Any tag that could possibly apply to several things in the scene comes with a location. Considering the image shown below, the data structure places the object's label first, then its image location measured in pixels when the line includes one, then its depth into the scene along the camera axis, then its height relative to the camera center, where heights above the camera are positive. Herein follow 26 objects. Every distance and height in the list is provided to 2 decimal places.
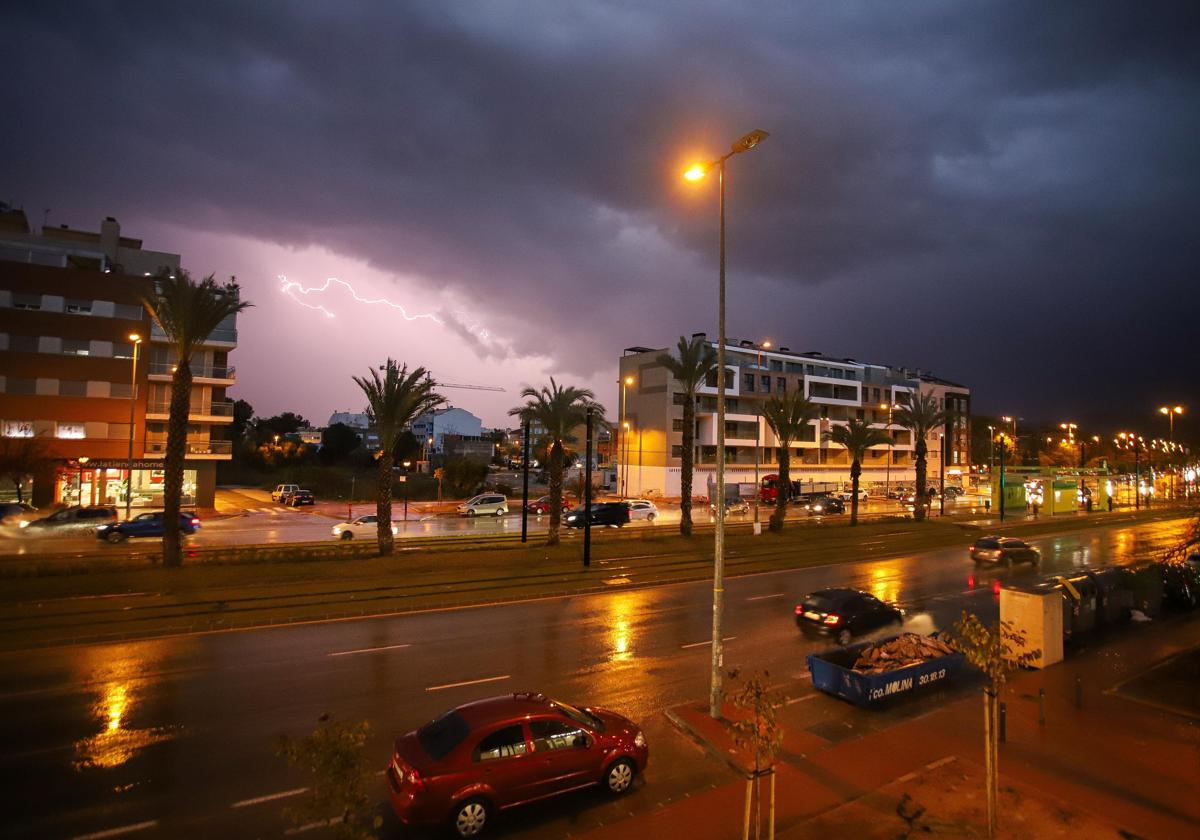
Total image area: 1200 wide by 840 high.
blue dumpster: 13.04 -4.48
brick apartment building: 47.88 +5.55
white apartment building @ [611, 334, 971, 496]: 77.25 +5.87
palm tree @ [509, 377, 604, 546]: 34.88 +2.72
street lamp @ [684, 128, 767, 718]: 12.12 -0.81
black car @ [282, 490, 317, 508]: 57.38 -3.65
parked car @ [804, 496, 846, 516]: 58.47 -3.75
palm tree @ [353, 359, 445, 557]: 27.33 +2.34
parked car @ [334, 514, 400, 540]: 34.78 -4.39
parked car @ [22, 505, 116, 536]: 35.62 -3.80
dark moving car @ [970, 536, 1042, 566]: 31.84 -4.21
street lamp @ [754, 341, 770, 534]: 75.56 +13.54
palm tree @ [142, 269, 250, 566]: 23.62 +4.45
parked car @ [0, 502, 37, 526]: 38.53 -3.70
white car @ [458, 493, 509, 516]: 51.19 -3.62
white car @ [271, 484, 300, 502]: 59.66 -3.07
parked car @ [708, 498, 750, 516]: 58.09 -3.96
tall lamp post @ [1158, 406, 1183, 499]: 47.78 +4.58
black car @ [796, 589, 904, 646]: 18.20 -4.35
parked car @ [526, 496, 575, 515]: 52.88 -3.72
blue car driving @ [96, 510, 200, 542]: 33.44 -3.85
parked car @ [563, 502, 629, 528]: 43.09 -3.48
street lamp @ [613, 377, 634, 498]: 75.12 -0.25
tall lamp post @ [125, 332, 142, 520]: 39.72 +4.75
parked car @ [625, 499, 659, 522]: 49.41 -3.70
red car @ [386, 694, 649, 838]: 8.12 -4.08
